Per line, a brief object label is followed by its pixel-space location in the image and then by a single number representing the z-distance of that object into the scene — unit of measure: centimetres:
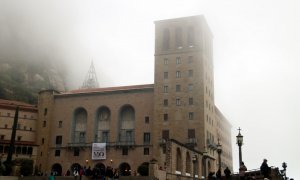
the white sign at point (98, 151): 6275
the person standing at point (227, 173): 2833
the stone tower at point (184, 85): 5888
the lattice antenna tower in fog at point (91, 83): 12318
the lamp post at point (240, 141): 2612
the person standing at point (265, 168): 2203
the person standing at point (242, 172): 2383
